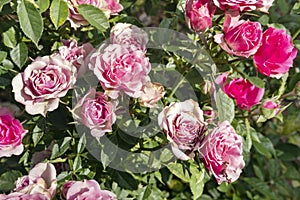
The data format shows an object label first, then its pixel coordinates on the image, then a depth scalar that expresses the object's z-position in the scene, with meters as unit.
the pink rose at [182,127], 0.92
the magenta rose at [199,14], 0.93
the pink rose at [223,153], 0.92
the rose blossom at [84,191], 0.90
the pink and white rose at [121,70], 0.91
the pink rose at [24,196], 0.89
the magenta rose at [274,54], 0.93
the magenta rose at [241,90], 0.98
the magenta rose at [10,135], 0.95
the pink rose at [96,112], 0.92
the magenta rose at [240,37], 0.92
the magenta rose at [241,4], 0.92
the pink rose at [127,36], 0.94
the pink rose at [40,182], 0.91
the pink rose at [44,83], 0.92
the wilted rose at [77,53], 0.95
